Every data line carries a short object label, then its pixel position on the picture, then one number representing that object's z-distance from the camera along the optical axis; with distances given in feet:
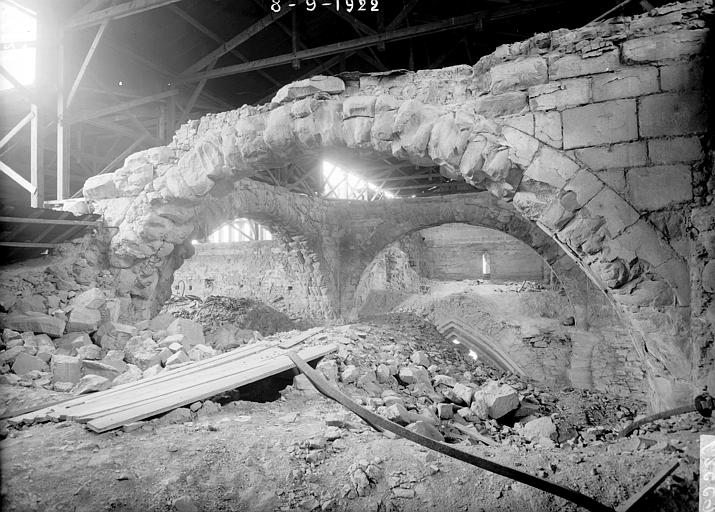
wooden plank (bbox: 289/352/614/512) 4.72
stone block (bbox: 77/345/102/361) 11.08
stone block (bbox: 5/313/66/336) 11.23
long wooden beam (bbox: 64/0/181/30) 14.32
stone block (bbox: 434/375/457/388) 12.23
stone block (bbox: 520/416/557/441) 9.50
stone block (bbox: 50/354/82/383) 9.75
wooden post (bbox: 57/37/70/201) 16.28
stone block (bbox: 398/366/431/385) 11.92
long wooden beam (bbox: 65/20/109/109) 15.10
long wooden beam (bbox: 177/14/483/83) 14.93
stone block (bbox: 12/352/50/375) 9.73
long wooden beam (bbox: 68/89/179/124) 18.37
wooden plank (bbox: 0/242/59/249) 12.43
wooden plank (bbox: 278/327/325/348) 13.56
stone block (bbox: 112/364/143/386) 10.18
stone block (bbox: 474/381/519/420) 10.31
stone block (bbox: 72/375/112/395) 9.28
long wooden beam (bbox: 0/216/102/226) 11.44
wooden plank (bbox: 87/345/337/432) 7.13
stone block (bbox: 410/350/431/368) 14.19
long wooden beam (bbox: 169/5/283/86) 15.69
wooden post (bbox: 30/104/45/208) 15.76
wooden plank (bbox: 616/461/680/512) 4.62
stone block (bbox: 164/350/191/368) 11.64
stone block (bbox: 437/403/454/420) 9.87
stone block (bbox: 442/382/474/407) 10.82
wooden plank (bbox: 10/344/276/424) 7.55
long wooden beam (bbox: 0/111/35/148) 16.05
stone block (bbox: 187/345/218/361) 12.62
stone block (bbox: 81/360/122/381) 10.52
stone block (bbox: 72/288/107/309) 12.64
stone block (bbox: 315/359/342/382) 10.96
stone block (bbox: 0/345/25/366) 9.82
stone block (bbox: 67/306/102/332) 12.09
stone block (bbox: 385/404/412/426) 8.22
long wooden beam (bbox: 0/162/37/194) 15.74
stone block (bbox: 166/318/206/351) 14.02
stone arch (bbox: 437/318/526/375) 27.68
